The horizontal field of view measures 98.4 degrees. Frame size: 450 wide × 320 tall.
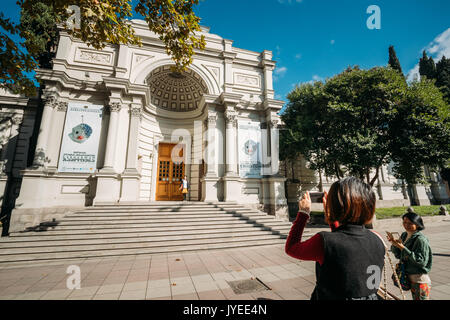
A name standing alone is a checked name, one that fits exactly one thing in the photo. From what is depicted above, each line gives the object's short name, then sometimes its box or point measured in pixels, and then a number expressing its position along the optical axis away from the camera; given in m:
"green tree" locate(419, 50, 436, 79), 21.73
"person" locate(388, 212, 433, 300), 2.36
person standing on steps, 12.40
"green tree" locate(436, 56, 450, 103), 20.02
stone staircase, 6.06
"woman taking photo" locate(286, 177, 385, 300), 1.28
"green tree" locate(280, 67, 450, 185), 11.04
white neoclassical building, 9.85
